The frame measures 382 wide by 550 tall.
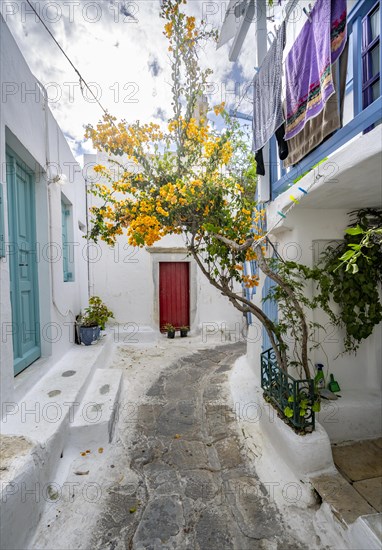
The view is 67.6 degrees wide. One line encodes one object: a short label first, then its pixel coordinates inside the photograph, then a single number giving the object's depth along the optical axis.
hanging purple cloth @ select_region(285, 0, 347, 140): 2.72
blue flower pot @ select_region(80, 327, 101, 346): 5.60
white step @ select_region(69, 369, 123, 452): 3.05
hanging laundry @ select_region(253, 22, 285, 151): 3.62
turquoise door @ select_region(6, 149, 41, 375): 3.46
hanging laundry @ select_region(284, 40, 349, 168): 2.82
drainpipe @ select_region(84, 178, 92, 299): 7.67
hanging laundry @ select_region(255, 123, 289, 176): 3.82
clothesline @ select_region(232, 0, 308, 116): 3.55
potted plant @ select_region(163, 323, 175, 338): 8.27
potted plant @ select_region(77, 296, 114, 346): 5.62
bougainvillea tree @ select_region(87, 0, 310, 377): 3.49
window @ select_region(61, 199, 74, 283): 5.63
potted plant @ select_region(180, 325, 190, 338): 8.41
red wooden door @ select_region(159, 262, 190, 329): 8.77
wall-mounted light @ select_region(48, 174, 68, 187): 4.40
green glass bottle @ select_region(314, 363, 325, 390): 3.66
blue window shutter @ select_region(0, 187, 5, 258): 2.69
